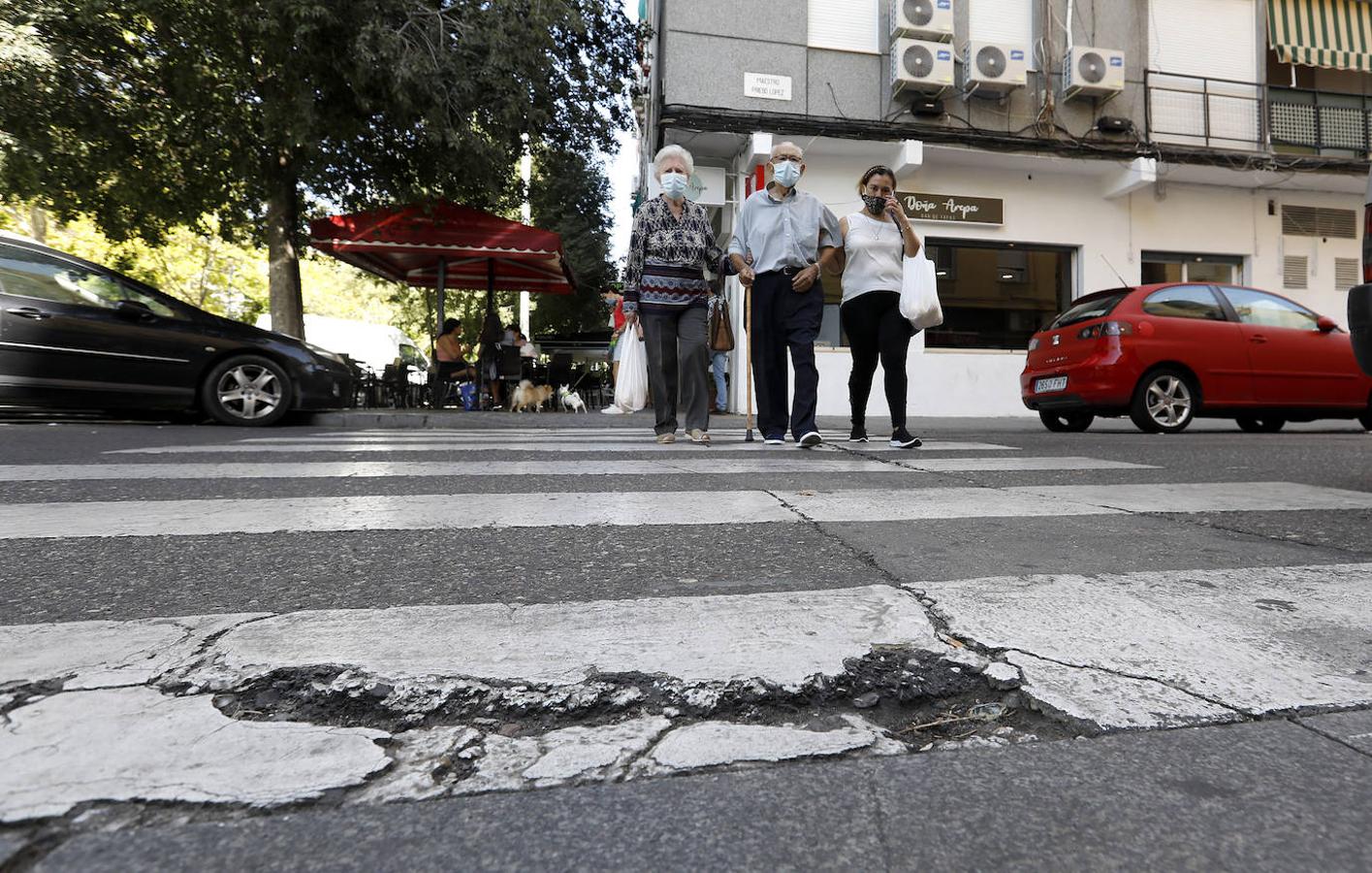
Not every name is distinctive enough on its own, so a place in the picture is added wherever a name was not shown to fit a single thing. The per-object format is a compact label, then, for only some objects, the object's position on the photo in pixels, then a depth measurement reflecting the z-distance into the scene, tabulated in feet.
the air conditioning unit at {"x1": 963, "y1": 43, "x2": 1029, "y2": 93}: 43.32
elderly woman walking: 19.51
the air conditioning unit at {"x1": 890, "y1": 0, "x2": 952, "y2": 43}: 43.14
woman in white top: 19.21
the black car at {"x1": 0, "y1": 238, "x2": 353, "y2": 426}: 23.84
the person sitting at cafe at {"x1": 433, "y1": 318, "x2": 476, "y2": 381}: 43.19
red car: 26.96
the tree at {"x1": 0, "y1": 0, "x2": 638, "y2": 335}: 32.22
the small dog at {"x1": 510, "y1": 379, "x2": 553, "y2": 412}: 40.93
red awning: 36.58
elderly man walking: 18.94
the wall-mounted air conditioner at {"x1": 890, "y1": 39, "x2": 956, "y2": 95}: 42.70
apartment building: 42.96
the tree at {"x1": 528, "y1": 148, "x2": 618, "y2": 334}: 74.54
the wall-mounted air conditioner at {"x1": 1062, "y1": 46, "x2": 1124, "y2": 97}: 44.52
